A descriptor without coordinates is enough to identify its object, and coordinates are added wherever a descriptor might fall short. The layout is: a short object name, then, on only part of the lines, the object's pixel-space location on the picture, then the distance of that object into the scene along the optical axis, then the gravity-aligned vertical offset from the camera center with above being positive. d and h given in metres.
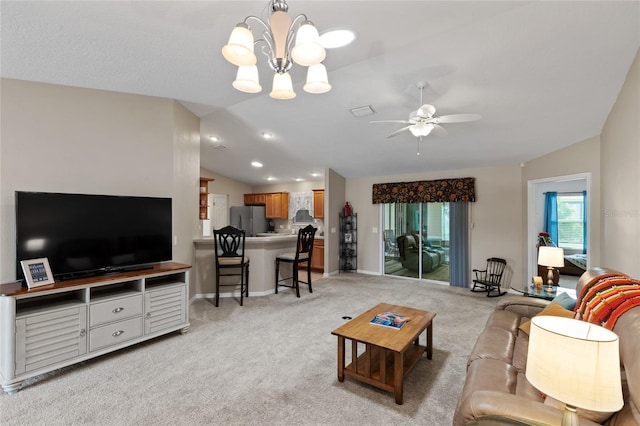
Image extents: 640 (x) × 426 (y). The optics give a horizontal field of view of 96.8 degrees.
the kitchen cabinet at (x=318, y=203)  7.30 +0.30
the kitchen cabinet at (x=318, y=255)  6.90 -0.98
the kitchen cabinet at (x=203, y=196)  5.79 +0.39
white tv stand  2.20 -0.94
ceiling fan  2.66 +0.92
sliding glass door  5.89 -0.54
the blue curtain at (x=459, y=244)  5.47 -0.56
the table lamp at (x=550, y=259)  3.20 -0.50
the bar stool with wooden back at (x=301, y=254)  4.84 -0.70
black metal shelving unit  6.90 -0.71
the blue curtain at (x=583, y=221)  6.46 -0.13
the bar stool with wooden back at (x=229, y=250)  4.17 -0.54
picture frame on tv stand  2.32 -0.48
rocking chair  4.95 -1.14
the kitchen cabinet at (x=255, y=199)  8.35 +0.46
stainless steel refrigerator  7.81 -0.10
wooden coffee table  2.08 -1.12
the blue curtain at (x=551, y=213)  6.75 +0.04
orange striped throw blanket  1.51 -0.50
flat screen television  2.46 -0.17
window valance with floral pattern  5.41 +0.49
